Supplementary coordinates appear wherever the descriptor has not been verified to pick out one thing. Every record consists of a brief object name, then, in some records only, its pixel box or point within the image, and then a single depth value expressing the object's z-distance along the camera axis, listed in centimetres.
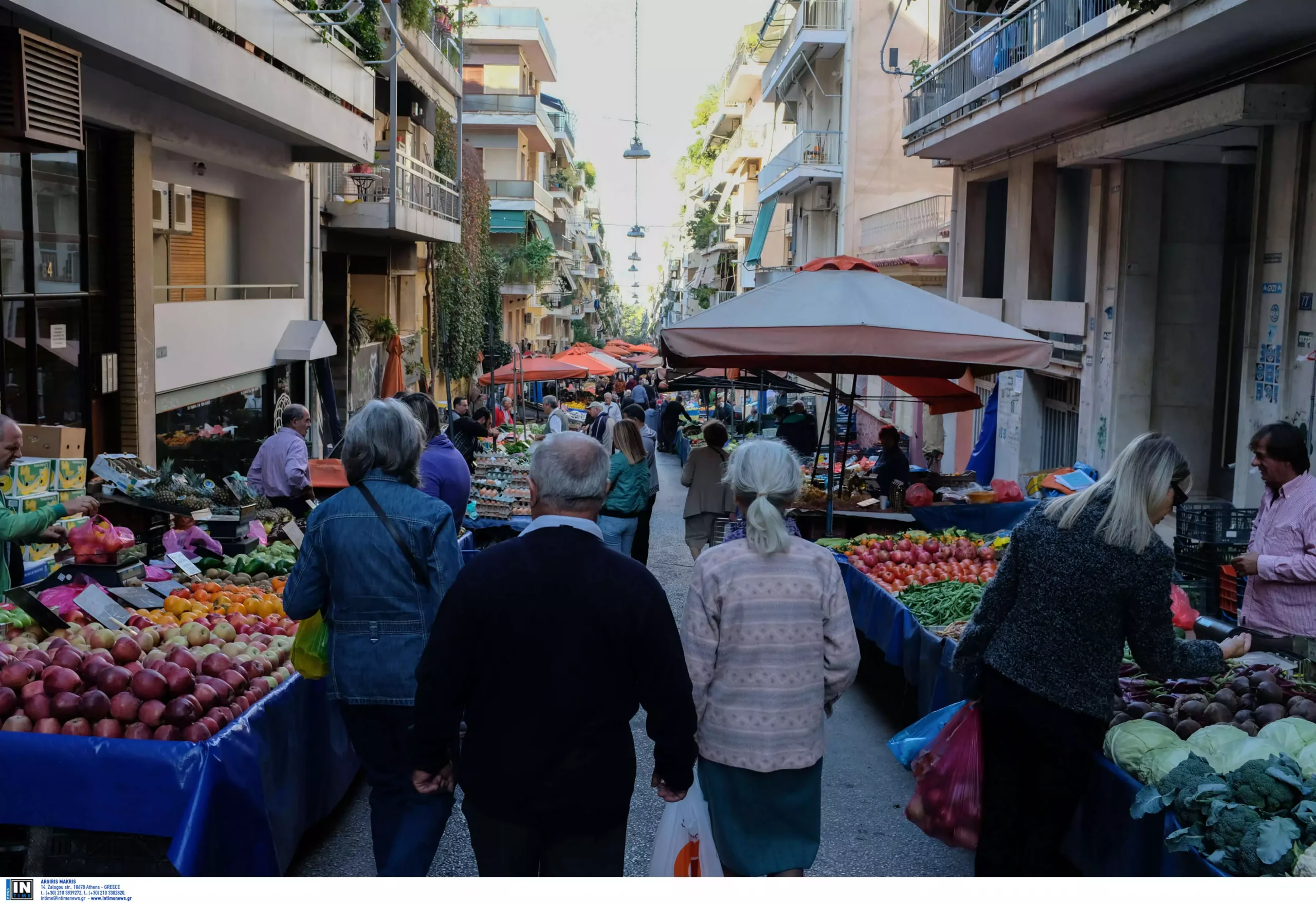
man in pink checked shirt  550
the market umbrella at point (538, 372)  2467
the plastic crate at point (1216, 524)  736
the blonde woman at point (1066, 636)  378
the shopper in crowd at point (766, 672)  366
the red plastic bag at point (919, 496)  1080
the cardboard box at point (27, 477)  809
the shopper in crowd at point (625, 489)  912
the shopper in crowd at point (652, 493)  1025
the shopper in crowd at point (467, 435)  1116
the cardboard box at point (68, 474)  858
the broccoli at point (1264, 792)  375
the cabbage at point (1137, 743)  419
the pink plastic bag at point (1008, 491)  1089
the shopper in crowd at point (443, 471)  773
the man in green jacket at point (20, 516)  556
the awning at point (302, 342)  1683
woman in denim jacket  398
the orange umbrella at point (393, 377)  2189
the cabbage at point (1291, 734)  414
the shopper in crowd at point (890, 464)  1314
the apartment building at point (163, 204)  919
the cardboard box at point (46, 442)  863
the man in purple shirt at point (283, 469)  1041
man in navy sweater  308
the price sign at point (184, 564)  728
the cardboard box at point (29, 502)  793
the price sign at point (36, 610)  507
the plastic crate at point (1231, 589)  710
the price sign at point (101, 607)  555
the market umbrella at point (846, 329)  781
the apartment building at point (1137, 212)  984
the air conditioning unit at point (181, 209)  1406
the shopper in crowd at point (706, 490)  996
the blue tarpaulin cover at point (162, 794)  414
